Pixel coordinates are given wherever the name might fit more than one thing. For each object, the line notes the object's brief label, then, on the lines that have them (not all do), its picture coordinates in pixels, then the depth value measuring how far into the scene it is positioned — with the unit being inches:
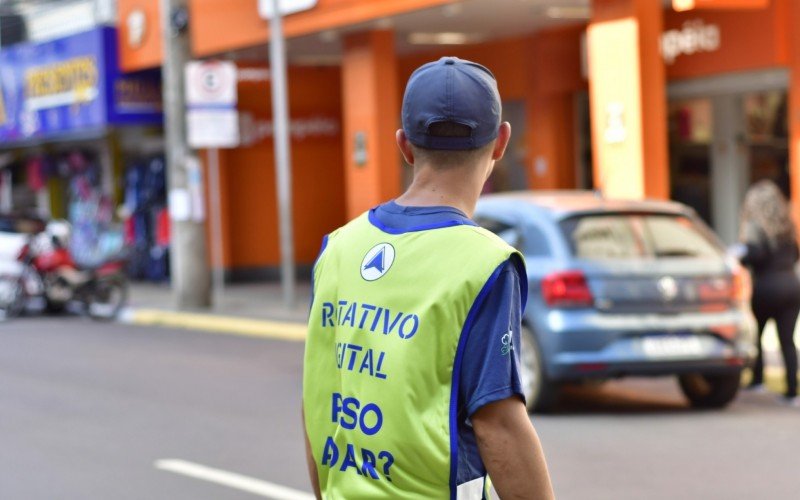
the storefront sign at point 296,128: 1043.7
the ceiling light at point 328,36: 845.8
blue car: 402.0
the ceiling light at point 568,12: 774.5
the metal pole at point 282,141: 769.6
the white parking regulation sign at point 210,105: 804.6
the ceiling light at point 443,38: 877.2
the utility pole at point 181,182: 818.2
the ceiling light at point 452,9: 730.9
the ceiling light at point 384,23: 788.7
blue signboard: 1055.0
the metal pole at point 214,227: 936.3
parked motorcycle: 817.5
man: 101.3
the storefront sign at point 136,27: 1021.2
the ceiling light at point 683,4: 660.7
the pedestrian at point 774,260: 444.8
